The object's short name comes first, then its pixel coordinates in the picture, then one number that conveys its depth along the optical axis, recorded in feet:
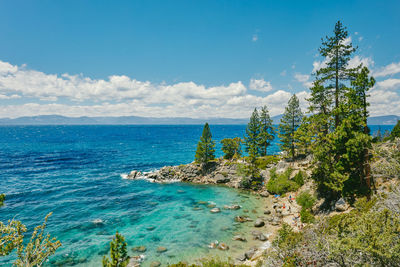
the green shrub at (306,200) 92.73
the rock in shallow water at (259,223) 93.50
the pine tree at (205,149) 181.88
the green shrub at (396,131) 153.47
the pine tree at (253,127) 188.75
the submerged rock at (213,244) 78.19
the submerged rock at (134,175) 184.96
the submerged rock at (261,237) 81.89
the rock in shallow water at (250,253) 69.67
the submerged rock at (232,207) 114.53
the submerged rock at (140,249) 77.28
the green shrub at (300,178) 123.75
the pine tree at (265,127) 203.92
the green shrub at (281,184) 126.30
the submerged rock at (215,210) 111.35
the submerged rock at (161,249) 76.43
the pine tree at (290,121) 174.60
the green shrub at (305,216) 81.57
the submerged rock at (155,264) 68.23
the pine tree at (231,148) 199.52
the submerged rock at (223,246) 76.48
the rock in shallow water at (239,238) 82.31
